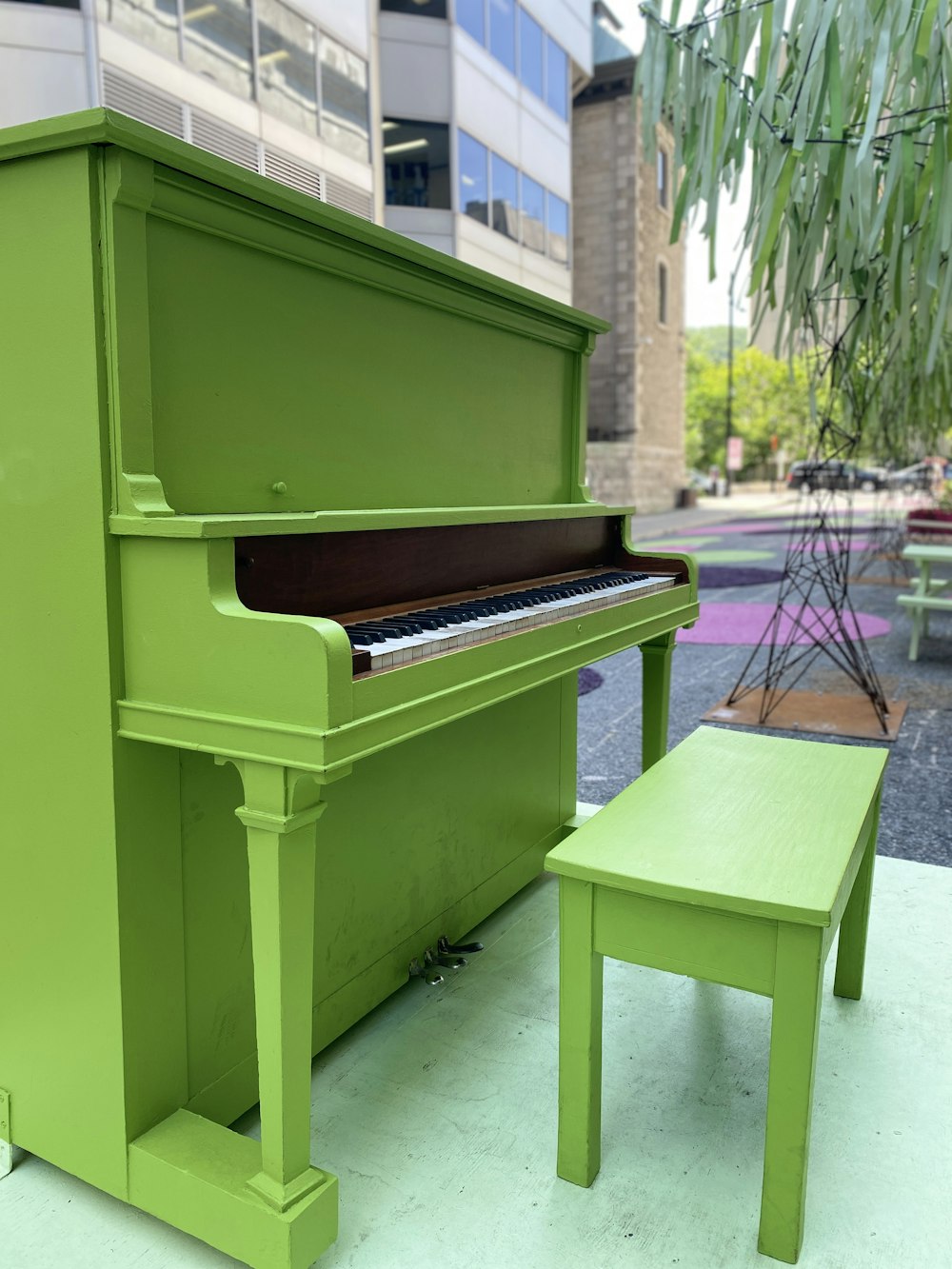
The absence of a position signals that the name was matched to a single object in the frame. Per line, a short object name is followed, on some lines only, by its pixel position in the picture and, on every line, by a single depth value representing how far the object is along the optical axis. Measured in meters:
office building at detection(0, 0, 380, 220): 9.50
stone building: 22.67
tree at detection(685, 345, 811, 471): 43.00
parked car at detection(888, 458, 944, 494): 17.20
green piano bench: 1.56
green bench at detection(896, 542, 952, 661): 6.60
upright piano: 1.45
